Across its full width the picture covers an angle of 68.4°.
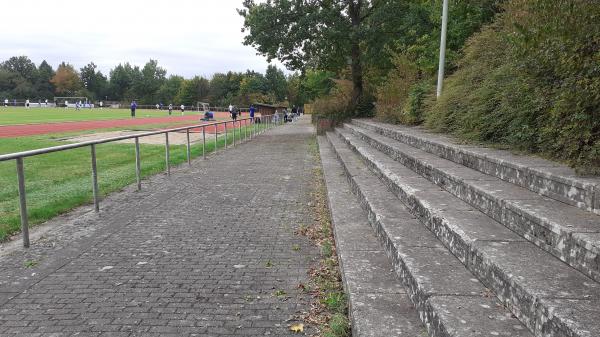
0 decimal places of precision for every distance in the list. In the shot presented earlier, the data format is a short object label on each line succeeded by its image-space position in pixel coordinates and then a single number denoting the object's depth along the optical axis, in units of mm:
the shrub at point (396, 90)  13898
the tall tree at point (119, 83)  125312
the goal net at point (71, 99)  102800
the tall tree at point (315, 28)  20375
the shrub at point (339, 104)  22250
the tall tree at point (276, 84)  106125
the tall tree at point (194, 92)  111312
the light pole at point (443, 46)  9805
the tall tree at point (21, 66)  128475
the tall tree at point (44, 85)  119875
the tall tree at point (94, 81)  127062
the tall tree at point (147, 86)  118981
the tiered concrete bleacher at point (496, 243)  2238
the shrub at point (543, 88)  3512
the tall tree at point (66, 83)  121250
